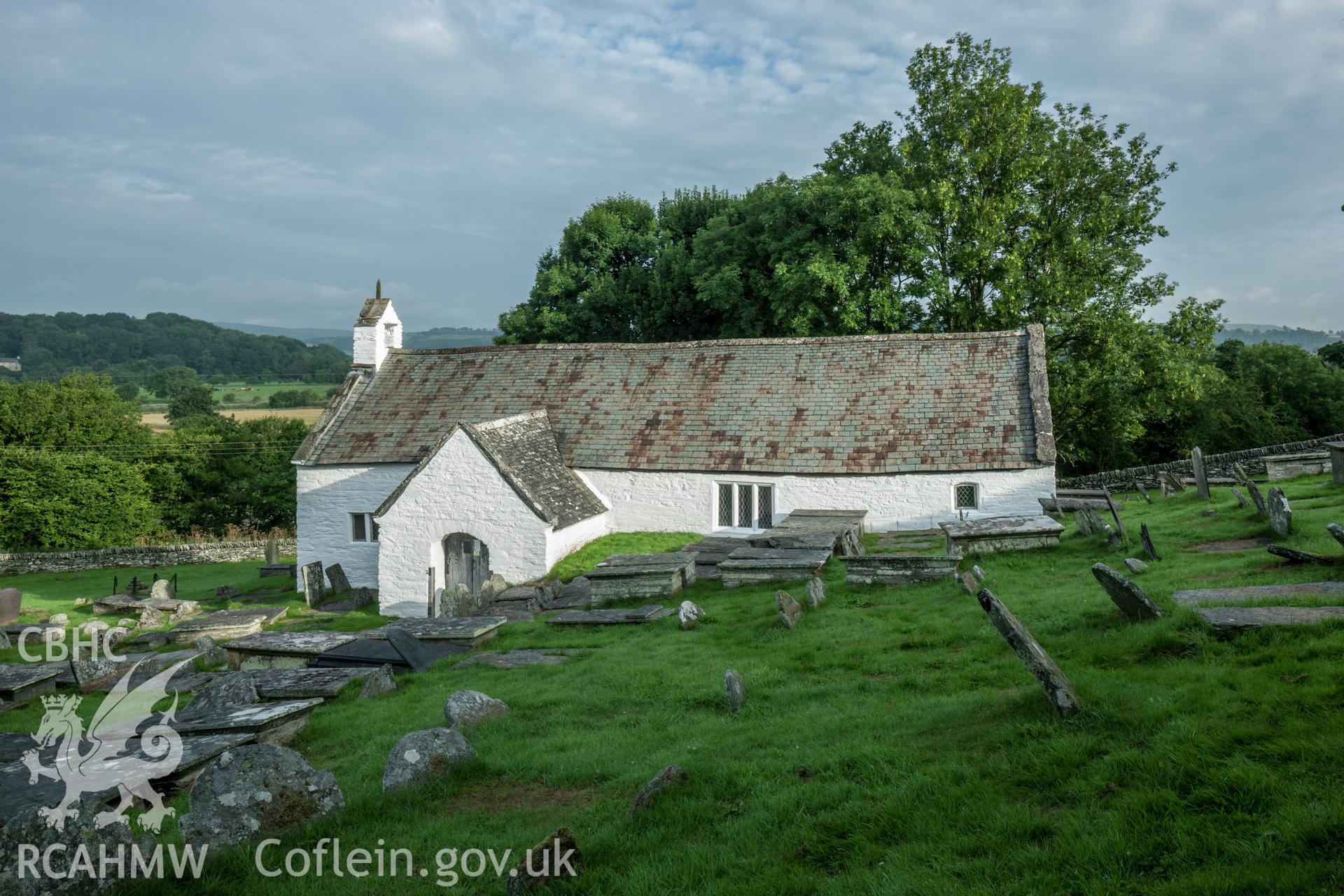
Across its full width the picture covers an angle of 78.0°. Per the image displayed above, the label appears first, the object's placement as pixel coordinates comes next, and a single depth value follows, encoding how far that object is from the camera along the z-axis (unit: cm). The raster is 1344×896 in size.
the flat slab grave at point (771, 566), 1784
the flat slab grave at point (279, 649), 1580
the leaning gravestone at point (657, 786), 736
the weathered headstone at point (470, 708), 1075
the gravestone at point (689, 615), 1547
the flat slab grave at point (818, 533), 1959
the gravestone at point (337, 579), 2991
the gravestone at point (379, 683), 1347
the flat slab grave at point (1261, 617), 854
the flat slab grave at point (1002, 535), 1723
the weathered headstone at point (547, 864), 619
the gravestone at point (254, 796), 737
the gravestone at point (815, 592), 1501
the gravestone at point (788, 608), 1396
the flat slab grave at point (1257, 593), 975
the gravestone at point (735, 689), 1016
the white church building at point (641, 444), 2544
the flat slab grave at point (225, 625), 2103
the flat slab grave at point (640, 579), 1886
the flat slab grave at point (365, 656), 1516
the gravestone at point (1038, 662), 757
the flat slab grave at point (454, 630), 1655
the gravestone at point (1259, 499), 1644
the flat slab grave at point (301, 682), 1338
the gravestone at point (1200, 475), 2219
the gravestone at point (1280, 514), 1447
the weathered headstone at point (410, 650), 1516
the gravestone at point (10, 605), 2850
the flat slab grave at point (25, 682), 1577
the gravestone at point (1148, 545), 1477
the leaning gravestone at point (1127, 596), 1005
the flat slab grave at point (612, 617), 1678
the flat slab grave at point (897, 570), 1590
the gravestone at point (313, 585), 2805
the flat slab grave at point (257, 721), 1066
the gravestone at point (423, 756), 854
